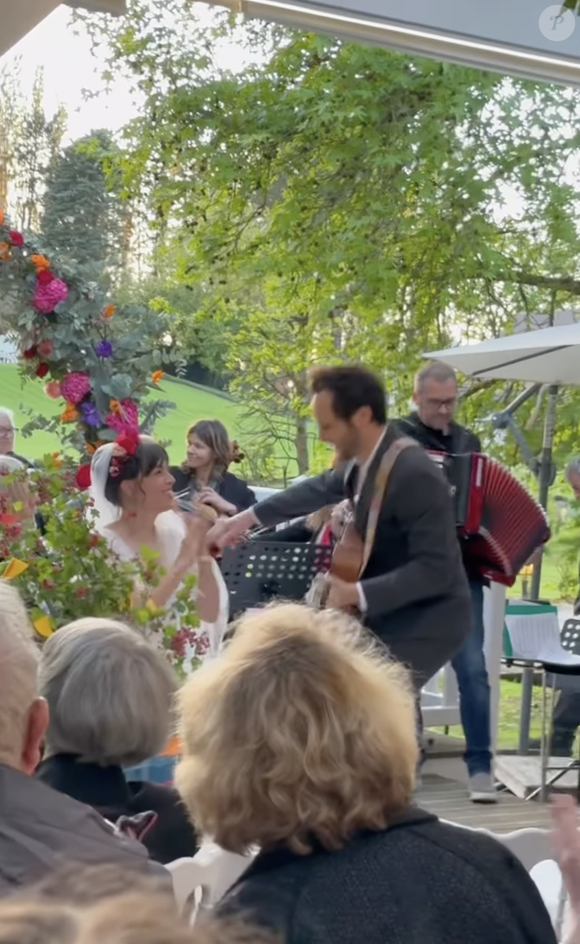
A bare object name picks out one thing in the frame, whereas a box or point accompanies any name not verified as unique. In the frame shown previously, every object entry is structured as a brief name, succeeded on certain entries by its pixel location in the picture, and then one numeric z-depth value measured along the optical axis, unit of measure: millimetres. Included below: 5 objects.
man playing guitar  4008
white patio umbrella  7176
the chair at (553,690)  6324
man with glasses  5594
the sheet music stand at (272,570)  4660
